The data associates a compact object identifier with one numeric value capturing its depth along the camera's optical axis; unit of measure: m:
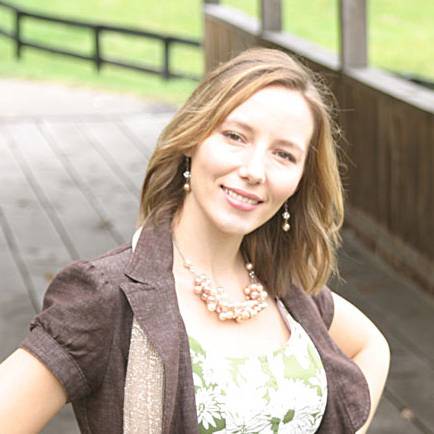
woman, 1.94
